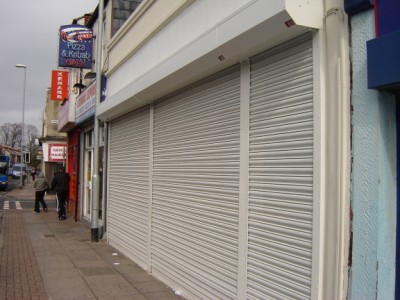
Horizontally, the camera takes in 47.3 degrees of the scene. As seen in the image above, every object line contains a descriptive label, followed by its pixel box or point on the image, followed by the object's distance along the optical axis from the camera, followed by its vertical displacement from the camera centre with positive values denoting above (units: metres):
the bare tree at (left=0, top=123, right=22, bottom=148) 104.12 +7.47
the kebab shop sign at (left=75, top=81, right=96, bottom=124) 12.21 +1.89
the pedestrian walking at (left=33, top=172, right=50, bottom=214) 17.70 -0.81
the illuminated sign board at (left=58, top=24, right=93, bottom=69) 13.70 +3.70
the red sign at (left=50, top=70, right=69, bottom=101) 20.90 +3.88
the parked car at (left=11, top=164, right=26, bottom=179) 56.72 -0.57
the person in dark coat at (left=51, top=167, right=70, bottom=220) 15.74 -0.71
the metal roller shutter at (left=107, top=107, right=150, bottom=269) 8.35 -0.32
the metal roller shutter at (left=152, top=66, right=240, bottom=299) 5.21 -0.21
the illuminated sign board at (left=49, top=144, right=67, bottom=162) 24.59 +0.87
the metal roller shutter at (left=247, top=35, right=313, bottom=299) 3.90 +0.00
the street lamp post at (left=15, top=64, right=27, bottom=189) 39.36 +8.73
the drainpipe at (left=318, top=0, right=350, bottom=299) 3.52 +0.13
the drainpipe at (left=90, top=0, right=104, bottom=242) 10.90 +0.27
